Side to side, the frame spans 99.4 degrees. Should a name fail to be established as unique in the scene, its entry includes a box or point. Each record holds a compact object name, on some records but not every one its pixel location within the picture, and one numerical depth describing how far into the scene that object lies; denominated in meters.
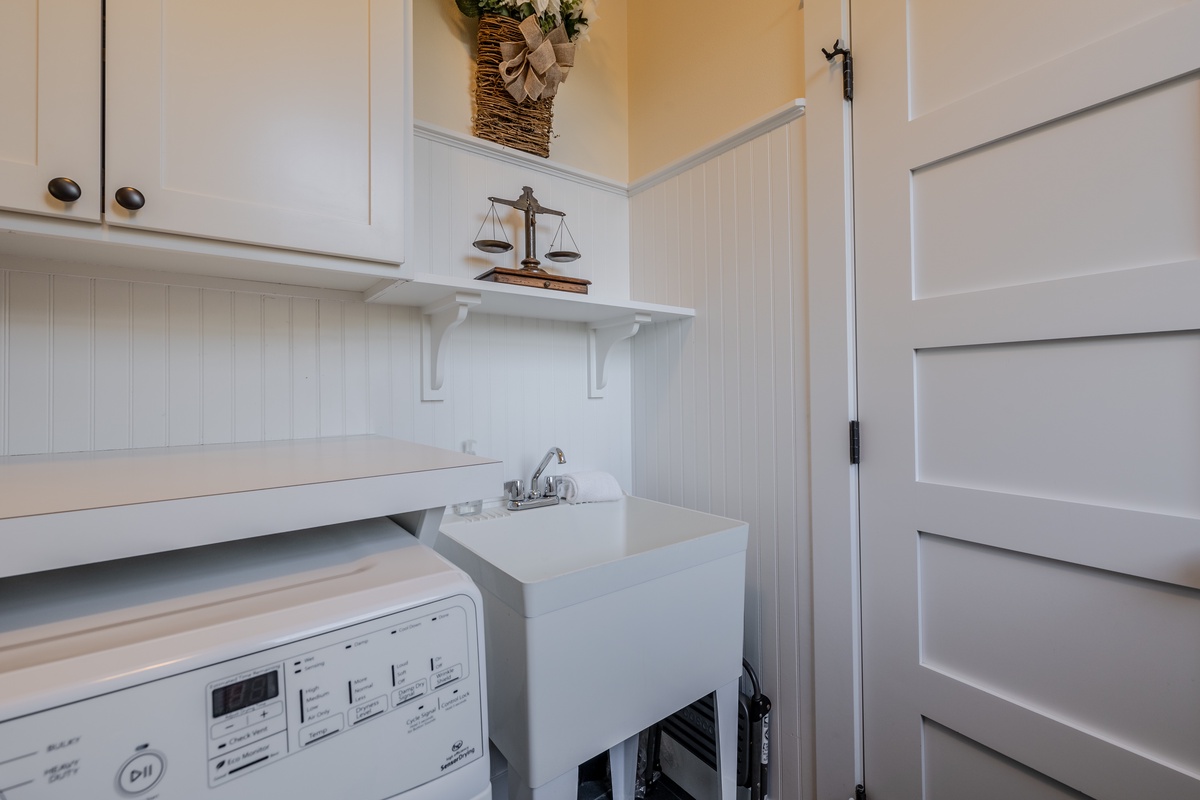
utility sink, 0.92
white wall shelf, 1.19
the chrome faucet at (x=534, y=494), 1.48
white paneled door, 0.80
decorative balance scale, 1.27
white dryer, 0.45
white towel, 1.53
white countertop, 0.54
